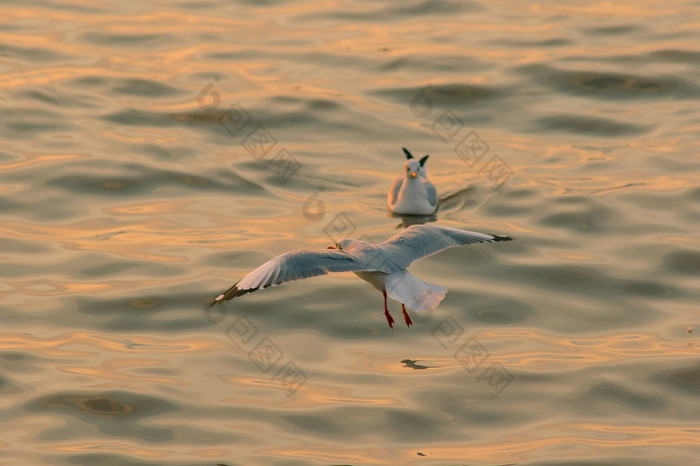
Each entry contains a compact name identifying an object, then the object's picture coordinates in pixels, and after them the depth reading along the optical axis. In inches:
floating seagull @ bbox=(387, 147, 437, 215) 1092.5
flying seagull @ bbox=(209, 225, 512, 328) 684.1
